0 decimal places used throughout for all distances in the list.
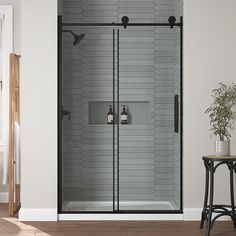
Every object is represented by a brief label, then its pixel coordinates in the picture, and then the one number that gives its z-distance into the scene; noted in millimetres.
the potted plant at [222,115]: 5168
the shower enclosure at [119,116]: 5902
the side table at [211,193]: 4996
